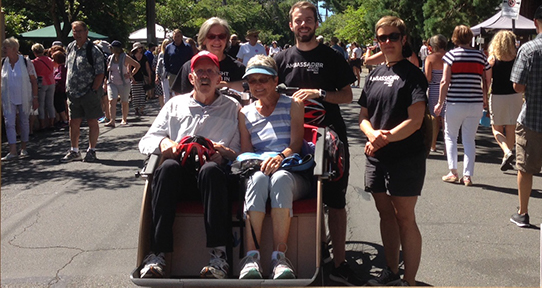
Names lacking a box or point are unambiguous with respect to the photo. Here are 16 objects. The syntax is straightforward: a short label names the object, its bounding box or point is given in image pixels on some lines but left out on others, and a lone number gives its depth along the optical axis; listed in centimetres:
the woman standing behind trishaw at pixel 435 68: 911
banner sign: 993
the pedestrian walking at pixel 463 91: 777
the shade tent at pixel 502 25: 1722
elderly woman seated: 382
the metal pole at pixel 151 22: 2183
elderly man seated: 385
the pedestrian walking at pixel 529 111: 584
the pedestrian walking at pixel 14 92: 1012
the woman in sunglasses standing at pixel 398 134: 420
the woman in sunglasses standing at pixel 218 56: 539
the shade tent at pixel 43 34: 2532
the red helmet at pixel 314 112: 462
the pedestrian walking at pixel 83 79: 965
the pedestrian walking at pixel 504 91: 871
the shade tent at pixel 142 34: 3139
